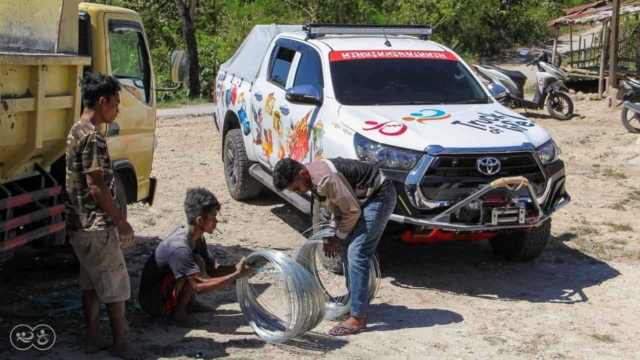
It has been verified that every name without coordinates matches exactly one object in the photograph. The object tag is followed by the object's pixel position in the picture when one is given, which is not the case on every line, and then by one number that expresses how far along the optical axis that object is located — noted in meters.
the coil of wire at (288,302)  5.41
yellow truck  5.09
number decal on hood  6.84
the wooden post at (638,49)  20.57
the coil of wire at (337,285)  6.08
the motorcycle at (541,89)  16.55
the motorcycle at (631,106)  14.59
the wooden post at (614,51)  17.44
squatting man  5.34
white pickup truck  6.59
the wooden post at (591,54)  21.98
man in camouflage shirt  4.78
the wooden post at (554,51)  20.39
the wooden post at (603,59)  18.66
